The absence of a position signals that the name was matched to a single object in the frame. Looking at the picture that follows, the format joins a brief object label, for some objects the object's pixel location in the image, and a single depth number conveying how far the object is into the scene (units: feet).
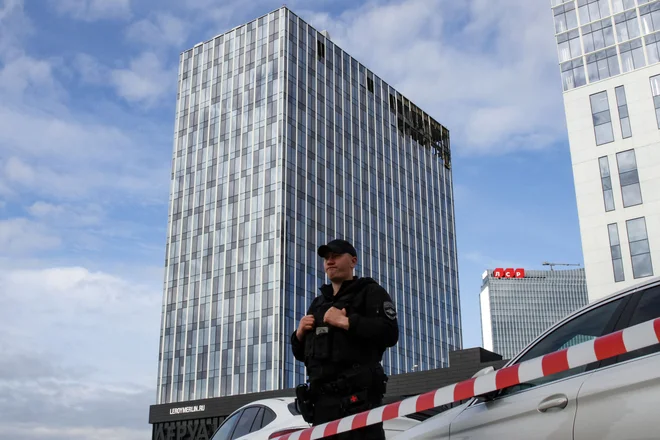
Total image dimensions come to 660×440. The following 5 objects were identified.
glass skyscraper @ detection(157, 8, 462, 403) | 196.34
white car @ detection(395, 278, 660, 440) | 9.50
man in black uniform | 12.70
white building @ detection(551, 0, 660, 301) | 117.19
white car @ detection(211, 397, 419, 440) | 19.95
